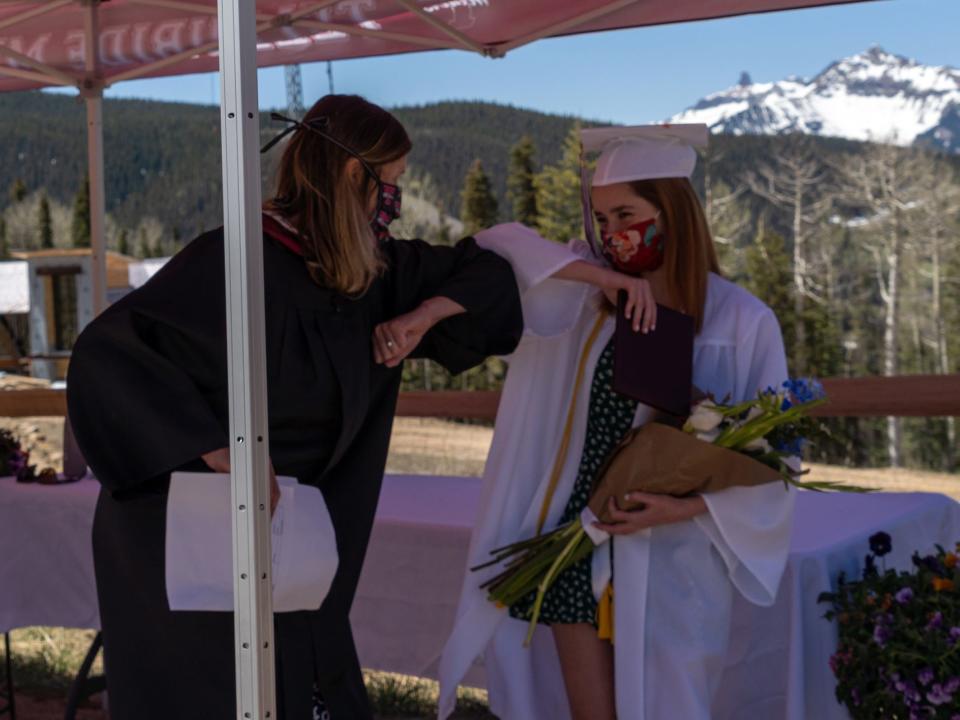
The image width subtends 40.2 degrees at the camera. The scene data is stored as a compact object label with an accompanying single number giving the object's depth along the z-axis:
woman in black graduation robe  2.13
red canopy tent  3.82
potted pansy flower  2.48
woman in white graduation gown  2.49
